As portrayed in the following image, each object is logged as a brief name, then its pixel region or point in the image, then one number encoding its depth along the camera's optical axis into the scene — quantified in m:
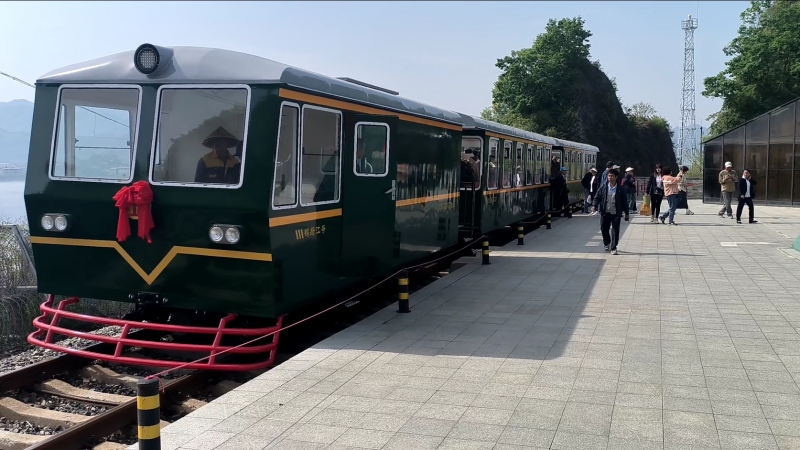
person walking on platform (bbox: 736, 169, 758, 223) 21.10
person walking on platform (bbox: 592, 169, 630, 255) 14.80
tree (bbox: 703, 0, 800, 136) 42.50
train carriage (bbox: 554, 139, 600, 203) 27.70
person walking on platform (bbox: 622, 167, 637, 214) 20.96
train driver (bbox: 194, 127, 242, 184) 7.09
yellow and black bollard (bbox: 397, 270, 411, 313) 9.09
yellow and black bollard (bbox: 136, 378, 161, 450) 4.11
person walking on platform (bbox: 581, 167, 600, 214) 25.20
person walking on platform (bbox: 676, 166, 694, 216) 24.33
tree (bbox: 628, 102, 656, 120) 73.62
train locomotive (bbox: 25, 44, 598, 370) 7.01
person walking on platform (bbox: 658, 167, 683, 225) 20.86
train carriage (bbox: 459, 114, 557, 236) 15.04
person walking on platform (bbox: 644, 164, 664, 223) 22.49
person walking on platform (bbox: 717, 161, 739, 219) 22.38
